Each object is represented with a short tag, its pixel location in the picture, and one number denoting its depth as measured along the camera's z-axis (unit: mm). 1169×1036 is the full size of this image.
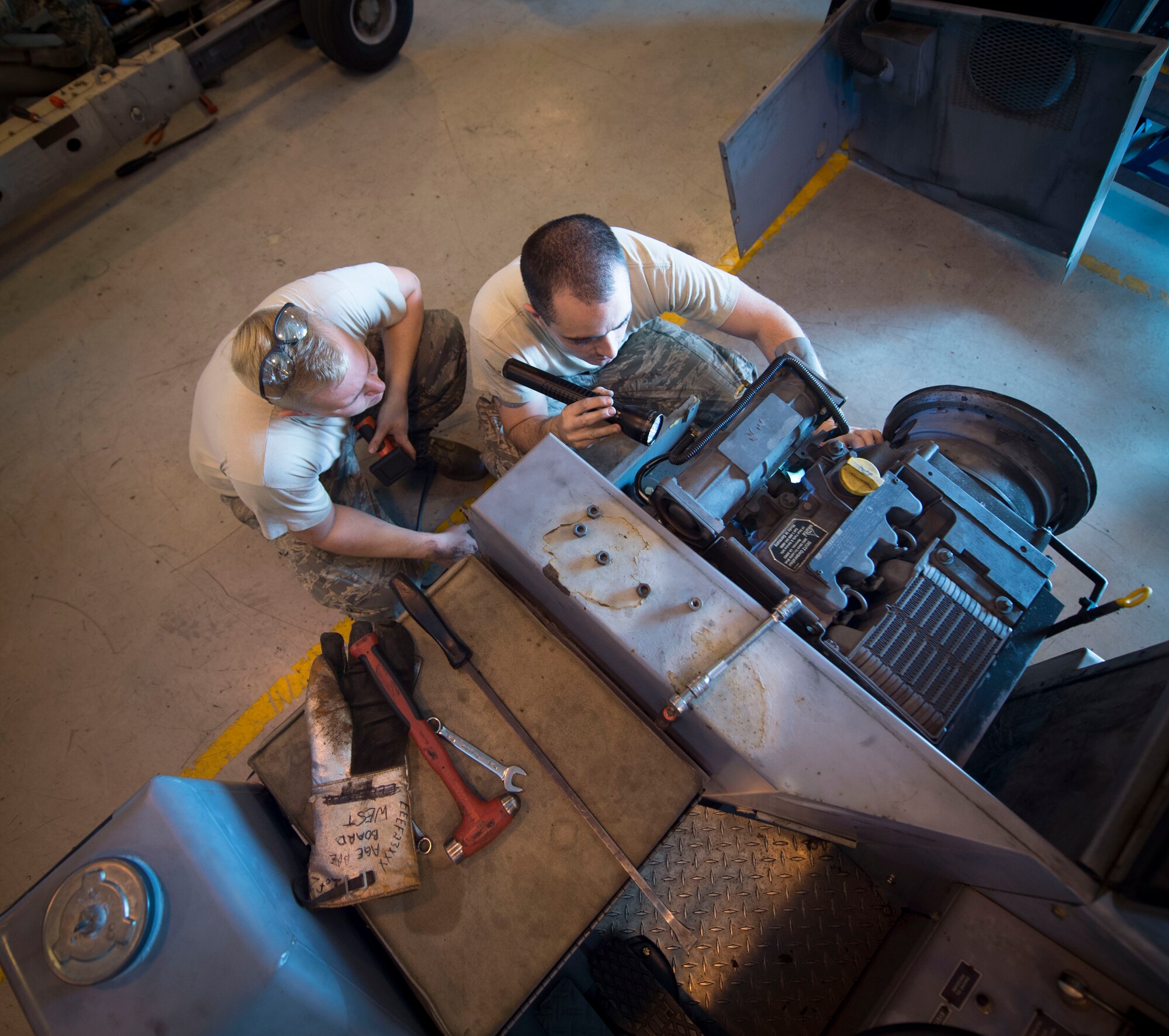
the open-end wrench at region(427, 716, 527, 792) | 1141
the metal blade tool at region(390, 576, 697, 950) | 1110
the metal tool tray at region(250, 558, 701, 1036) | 1062
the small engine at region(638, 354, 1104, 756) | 1117
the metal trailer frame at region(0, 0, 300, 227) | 2875
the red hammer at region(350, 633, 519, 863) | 1115
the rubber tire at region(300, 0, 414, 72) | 3082
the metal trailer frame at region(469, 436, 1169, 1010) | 838
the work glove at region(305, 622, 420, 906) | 1091
